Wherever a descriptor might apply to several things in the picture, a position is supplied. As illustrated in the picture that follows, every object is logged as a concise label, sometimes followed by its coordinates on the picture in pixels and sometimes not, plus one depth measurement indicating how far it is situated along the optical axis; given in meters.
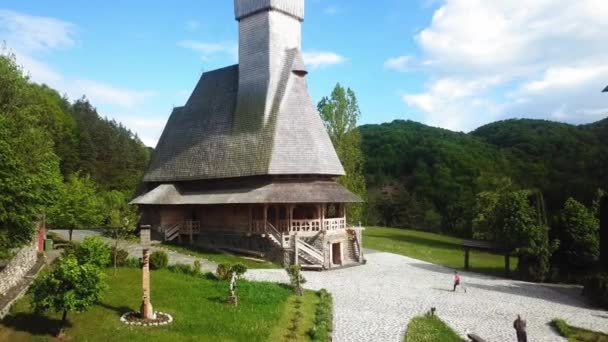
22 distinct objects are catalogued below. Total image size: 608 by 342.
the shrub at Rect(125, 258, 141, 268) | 22.23
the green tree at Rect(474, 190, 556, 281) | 25.91
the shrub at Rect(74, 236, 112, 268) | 14.30
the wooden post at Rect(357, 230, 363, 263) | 29.02
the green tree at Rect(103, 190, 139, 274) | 20.73
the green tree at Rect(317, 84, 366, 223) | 39.44
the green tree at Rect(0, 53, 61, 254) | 15.66
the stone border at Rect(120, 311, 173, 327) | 13.90
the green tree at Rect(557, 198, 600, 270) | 26.00
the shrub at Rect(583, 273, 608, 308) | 20.58
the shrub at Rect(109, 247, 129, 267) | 22.06
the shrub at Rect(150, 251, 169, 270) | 22.39
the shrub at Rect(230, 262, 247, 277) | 18.42
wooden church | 28.05
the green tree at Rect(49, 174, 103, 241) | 30.31
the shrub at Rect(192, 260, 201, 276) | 21.58
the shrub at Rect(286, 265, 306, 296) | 19.38
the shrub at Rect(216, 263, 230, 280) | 20.56
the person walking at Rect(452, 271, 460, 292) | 21.94
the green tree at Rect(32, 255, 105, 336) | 12.95
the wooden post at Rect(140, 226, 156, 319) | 14.45
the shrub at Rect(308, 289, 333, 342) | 13.78
